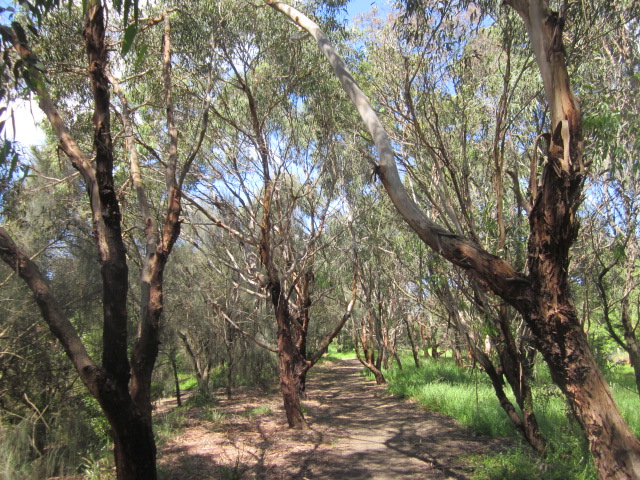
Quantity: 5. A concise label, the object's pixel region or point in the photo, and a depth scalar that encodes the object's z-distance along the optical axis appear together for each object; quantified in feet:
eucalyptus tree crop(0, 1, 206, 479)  12.93
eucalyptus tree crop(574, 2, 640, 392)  25.70
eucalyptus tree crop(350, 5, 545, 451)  20.11
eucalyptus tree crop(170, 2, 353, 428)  29.96
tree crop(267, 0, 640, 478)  9.83
